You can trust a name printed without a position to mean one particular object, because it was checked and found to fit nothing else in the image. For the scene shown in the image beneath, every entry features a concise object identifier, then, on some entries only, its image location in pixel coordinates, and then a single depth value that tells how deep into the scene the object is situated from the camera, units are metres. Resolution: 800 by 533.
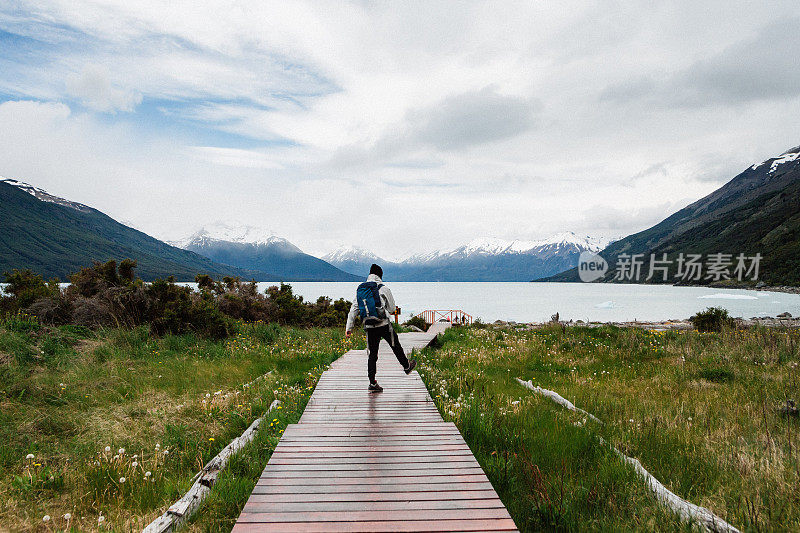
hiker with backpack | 7.27
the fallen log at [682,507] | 3.22
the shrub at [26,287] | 13.93
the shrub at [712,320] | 18.95
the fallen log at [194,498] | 3.41
